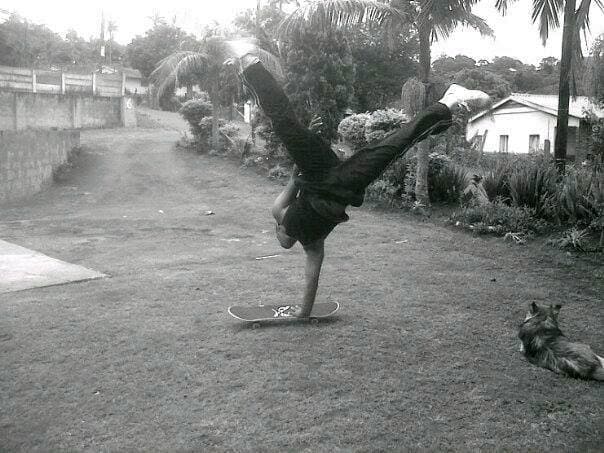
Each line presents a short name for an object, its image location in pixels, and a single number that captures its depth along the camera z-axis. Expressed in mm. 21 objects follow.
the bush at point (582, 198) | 8906
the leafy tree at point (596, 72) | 14750
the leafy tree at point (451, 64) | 38988
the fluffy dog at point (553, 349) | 4395
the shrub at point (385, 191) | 12906
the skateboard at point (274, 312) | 5523
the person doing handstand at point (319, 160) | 4551
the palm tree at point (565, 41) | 11016
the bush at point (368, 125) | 14062
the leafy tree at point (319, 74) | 16734
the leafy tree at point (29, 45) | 29641
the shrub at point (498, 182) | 10844
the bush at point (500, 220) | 9828
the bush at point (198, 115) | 19406
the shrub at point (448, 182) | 12133
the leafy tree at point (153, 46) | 39438
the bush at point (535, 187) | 9977
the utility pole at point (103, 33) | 46034
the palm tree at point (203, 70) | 17281
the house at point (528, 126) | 22844
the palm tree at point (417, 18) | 11344
